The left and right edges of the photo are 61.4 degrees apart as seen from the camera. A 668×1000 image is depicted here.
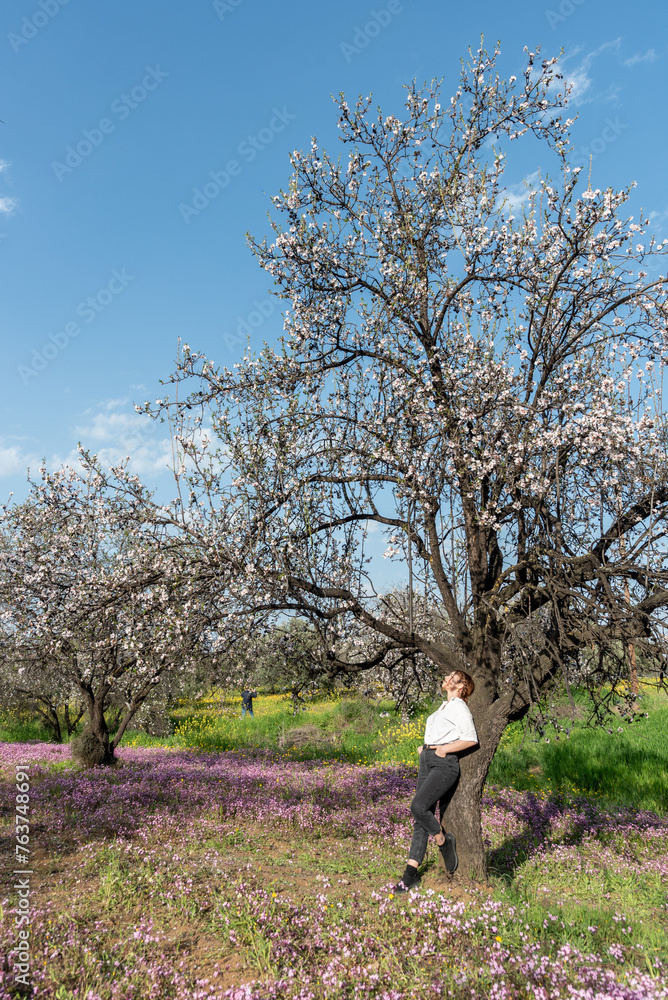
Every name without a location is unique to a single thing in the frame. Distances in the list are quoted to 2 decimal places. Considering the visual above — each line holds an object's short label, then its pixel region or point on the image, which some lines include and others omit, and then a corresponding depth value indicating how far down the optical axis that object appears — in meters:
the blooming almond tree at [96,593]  8.21
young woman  6.85
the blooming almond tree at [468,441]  7.83
